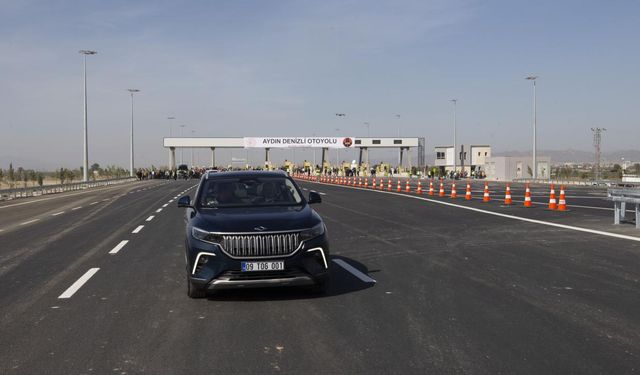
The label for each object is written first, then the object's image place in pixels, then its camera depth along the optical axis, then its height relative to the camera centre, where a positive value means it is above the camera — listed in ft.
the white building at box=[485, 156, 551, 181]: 222.89 +0.40
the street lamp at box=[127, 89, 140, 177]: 241.31 +31.12
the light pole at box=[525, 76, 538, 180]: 187.59 +15.19
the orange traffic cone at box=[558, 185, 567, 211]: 66.95 -3.86
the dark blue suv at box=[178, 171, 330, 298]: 22.04 -2.98
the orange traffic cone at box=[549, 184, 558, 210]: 68.57 -3.93
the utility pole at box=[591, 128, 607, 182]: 193.49 +6.31
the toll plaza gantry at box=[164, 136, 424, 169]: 266.16 +11.92
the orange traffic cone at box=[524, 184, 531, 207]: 72.96 -3.96
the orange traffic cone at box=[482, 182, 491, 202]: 85.45 -3.89
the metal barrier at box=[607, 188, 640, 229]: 48.88 -2.54
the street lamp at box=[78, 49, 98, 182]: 160.56 +5.79
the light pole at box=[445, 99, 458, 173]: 263.08 +15.55
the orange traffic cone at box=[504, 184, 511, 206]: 77.62 -3.95
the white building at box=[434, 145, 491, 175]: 349.43 +6.62
